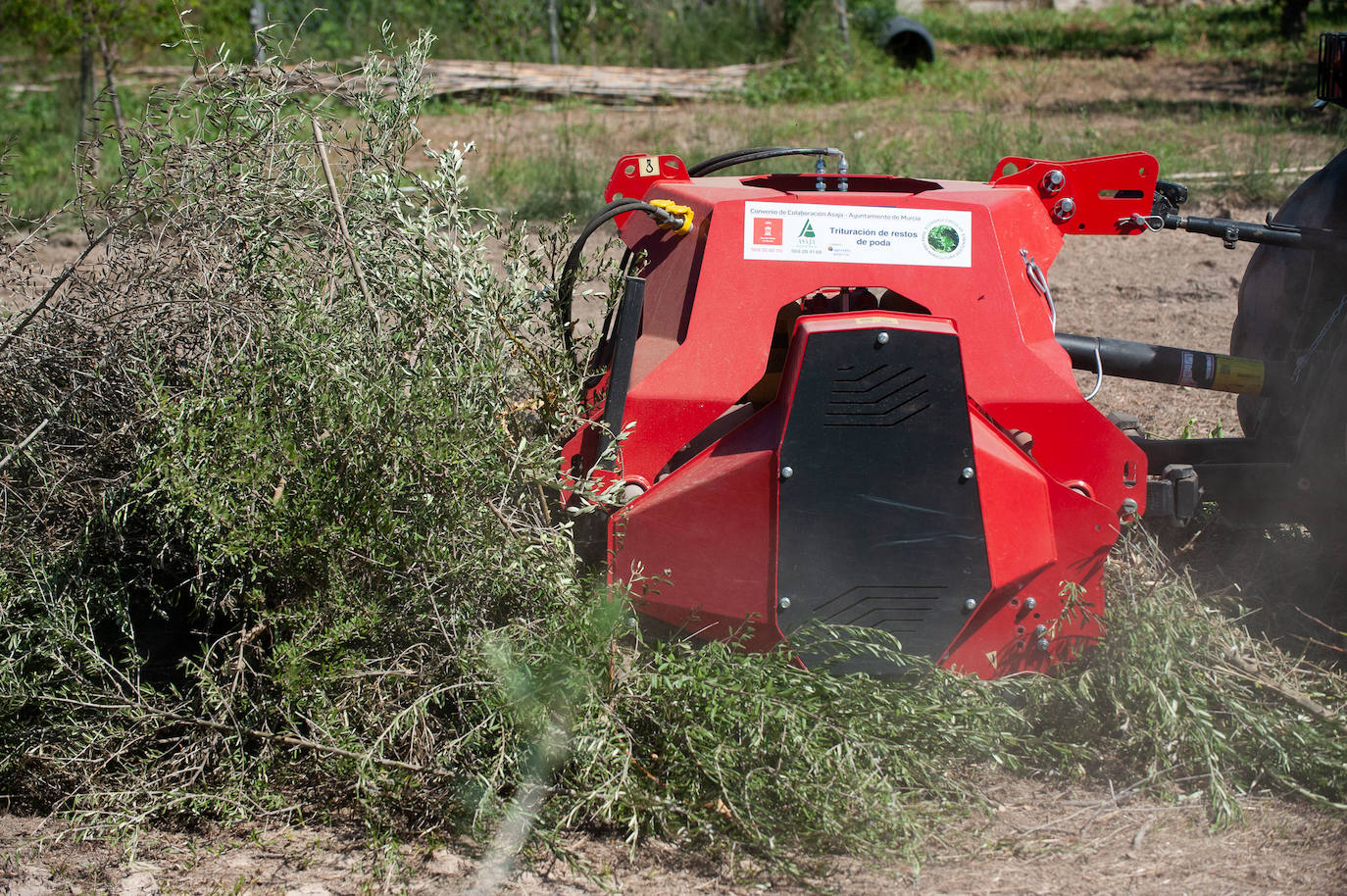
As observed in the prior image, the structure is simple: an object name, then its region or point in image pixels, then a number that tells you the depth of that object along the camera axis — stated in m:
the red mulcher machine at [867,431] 5.24
